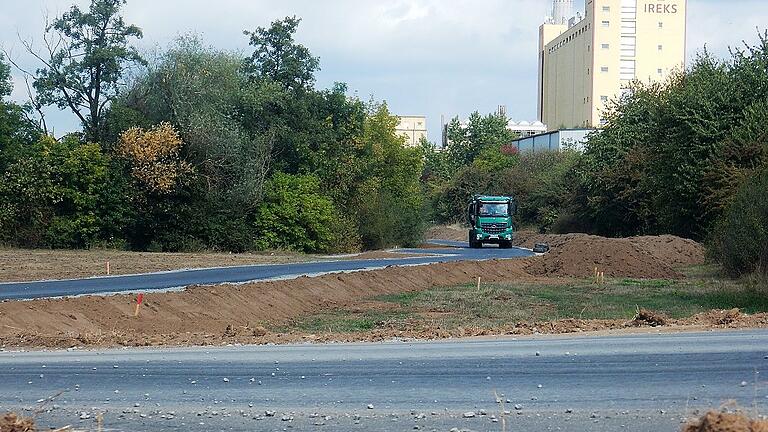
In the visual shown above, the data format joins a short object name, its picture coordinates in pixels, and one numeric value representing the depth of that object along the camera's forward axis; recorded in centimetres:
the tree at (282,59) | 6662
